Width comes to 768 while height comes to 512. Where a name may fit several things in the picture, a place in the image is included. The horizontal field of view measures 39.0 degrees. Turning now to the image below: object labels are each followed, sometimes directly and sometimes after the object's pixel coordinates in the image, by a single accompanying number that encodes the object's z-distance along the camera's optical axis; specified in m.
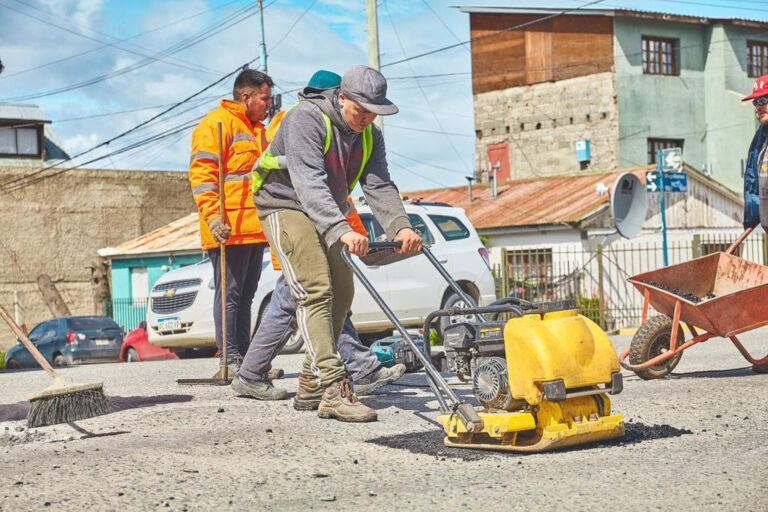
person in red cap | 8.04
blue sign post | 19.14
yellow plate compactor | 4.64
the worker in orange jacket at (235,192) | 8.12
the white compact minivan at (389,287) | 13.59
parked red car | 18.61
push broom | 5.92
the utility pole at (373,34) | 21.52
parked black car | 22.27
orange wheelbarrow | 7.50
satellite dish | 18.59
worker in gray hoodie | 5.79
